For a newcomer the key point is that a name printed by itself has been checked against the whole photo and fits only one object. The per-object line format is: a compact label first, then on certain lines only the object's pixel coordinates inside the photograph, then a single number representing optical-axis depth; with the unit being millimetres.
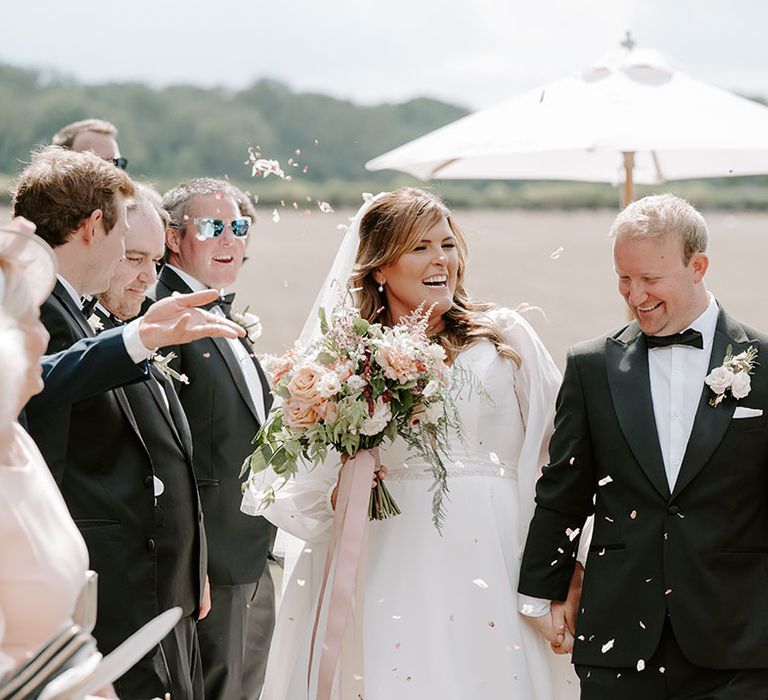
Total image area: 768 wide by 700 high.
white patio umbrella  6406
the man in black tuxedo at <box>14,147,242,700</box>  4391
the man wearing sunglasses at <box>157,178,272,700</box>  5980
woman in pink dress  2676
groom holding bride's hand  4516
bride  4988
